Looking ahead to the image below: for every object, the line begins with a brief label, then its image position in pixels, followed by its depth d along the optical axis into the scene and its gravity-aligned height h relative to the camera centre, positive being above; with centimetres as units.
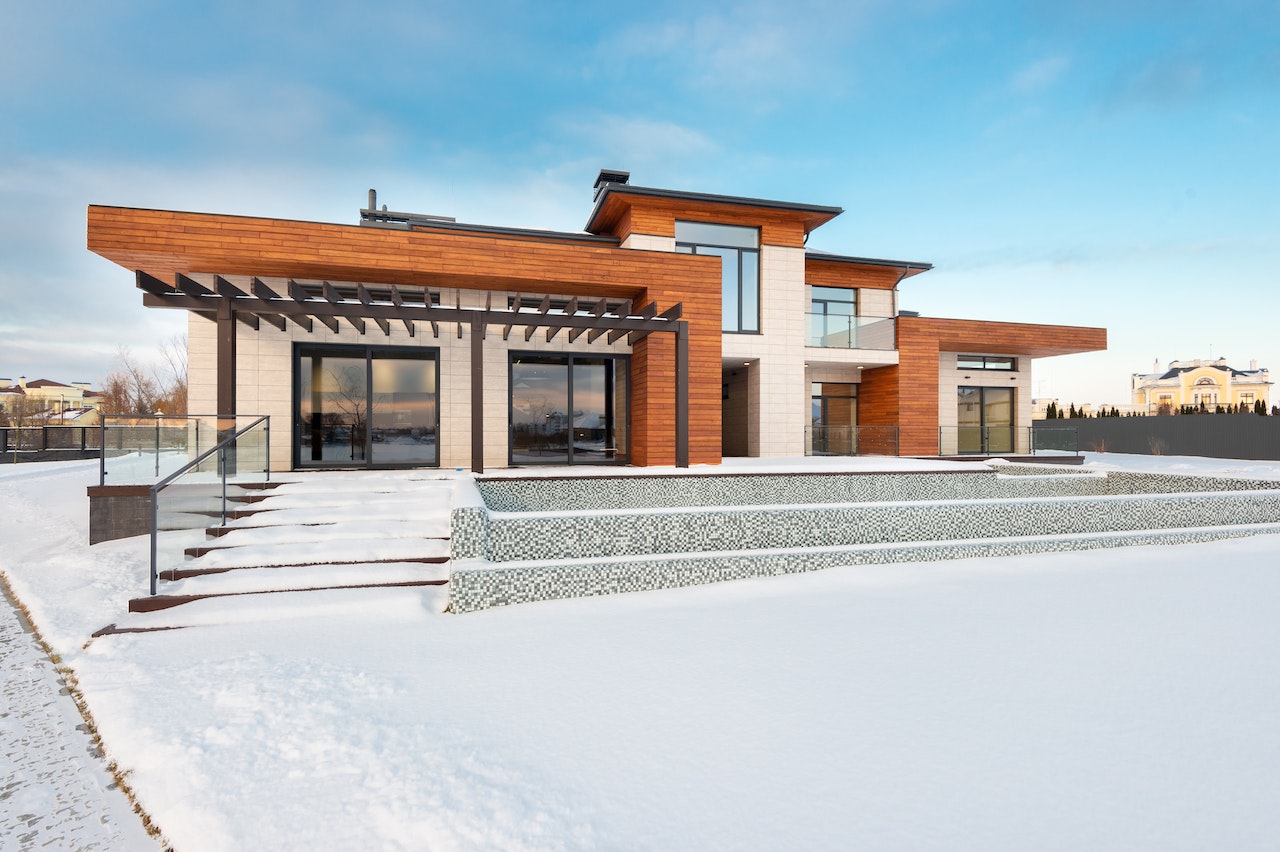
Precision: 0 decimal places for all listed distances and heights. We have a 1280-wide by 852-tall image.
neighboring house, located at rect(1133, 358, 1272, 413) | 5945 +505
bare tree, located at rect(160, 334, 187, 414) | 3131 +403
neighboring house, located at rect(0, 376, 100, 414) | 8709 +734
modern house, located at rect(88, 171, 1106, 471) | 997 +202
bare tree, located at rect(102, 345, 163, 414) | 3284 +273
